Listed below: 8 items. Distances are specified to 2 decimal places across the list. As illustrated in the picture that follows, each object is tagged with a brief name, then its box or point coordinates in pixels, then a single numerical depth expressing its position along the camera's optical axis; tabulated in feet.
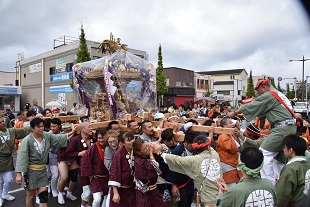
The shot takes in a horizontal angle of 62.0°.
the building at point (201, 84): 147.79
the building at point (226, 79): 187.21
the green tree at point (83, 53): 56.34
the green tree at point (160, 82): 85.56
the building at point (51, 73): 83.71
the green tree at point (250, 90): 142.41
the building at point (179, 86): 118.82
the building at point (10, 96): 97.96
